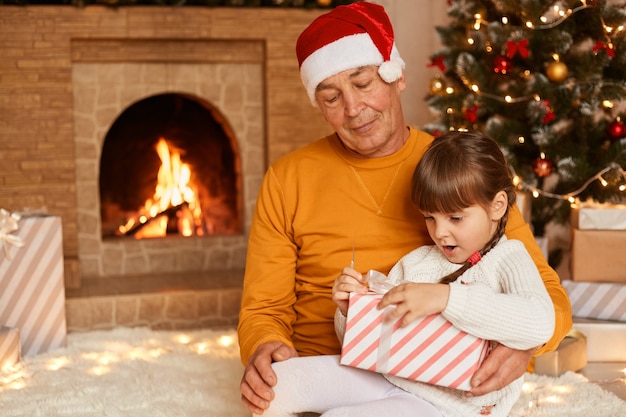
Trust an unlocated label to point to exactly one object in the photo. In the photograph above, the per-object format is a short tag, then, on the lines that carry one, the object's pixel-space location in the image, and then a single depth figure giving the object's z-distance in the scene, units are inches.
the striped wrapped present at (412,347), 62.4
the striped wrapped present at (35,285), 113.7
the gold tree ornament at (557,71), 117.2
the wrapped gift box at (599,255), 107.8
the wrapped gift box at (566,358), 98.4
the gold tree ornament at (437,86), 128.2
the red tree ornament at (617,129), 116.6
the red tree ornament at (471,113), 120.8
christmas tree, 116.5
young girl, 64.4
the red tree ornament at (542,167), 119.1
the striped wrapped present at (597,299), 107.4
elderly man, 75.1
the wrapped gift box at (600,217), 107.6
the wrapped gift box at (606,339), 105.7
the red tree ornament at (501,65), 120.0
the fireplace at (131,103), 137.1
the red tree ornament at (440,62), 128.3
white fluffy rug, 88.5
